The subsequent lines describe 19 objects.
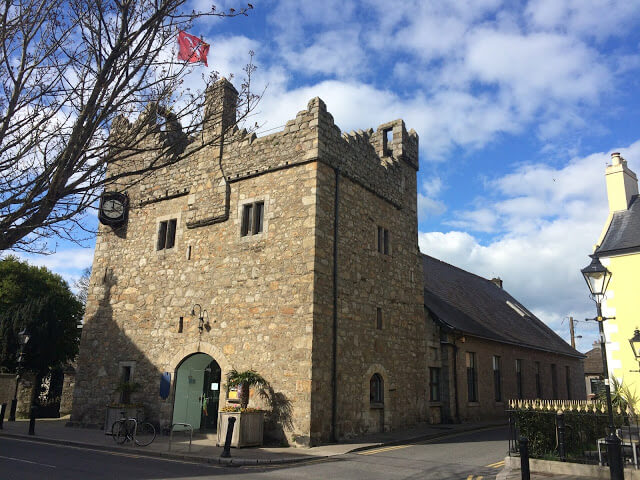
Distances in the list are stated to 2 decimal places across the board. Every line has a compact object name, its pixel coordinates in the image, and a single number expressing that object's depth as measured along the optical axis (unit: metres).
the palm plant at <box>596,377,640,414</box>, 12.55
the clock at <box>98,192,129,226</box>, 19.11
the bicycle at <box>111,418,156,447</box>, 13.74
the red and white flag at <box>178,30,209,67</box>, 10.63
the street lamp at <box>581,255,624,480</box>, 8.18
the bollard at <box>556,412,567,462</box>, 9.91
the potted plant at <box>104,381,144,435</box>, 15.38
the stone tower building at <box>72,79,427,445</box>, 14.21
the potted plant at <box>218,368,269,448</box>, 12.77
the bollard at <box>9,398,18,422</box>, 20.16
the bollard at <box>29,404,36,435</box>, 15.59
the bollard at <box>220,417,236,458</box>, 11.17
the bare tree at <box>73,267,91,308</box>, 37.22
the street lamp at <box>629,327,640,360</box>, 12.80
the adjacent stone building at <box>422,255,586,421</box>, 20.33
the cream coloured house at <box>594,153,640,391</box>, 14.26
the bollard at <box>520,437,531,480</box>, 8.38
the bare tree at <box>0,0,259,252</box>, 6.62
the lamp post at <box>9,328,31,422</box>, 18.97
